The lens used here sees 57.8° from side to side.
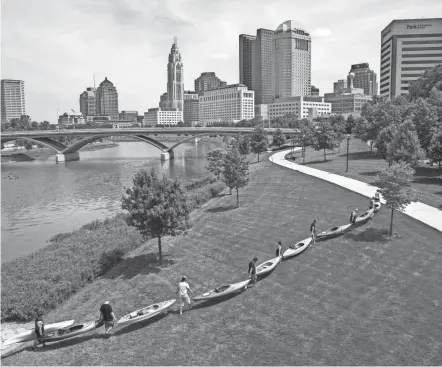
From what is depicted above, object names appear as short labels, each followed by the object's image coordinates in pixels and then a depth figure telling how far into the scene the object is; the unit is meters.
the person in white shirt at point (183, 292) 14.93
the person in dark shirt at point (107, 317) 13.55
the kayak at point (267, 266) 17.67
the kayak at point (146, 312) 14.25
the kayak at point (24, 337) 13.19
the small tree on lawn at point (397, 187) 21.70
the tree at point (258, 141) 65.87
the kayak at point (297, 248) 19.66
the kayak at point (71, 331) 13.40
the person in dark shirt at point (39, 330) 13.27
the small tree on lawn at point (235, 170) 33.12
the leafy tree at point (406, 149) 35.16
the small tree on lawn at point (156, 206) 19.82
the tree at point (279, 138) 81.62
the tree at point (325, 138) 56.19
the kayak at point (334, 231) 22.15
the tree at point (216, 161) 48.72
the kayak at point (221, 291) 15.63
